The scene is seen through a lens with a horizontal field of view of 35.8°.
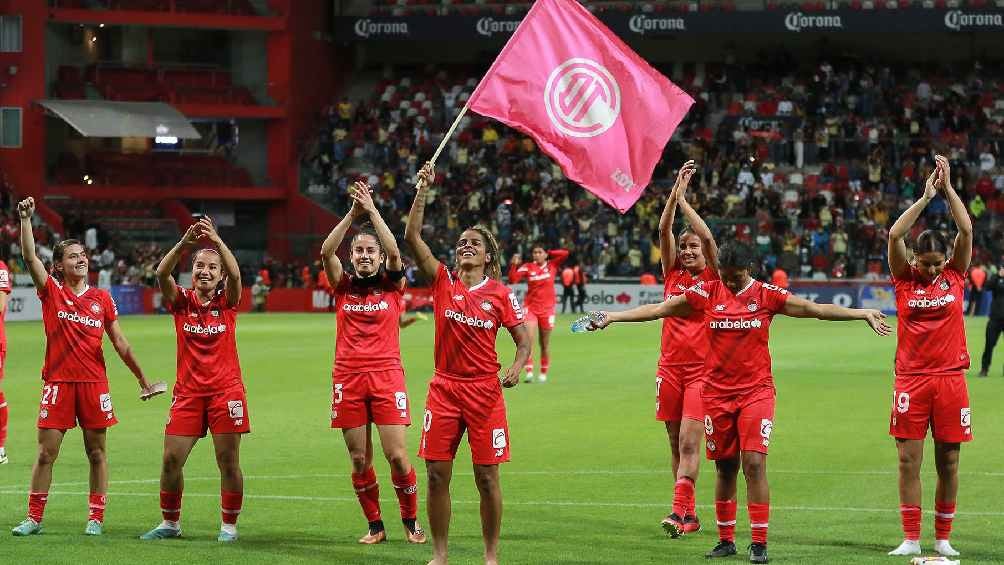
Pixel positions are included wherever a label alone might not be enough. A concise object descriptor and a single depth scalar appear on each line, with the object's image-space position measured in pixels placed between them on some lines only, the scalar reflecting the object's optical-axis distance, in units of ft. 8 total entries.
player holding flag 33.24
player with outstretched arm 35.17
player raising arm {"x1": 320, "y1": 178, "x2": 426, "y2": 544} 37.93
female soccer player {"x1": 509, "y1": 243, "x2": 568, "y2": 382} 86.63
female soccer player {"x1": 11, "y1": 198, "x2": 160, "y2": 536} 38.34
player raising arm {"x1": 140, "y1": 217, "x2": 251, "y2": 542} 37.58
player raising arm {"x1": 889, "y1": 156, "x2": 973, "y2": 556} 35.35
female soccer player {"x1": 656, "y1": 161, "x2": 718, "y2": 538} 38.91
